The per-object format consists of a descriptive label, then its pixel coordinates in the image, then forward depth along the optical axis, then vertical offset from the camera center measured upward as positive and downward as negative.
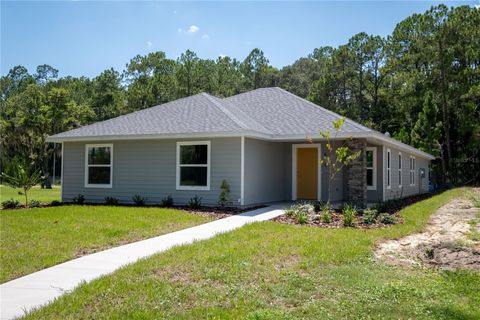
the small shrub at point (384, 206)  12.91 -1.01
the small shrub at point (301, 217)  10.49 -1.08
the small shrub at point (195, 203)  13.54 -1.00
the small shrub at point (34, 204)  14.34 -1.18
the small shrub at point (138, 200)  14.61 -0.99
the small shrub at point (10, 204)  14.06 -1.16
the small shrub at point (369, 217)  10.51 -1.06
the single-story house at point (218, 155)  13.56 +0.61
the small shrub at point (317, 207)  12.46 -0.99
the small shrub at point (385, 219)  10.62 -1.12
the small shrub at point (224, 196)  13.34 -0.74
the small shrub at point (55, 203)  14.90 -1.20
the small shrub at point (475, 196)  14.02 -0.89
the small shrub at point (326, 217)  10.56 -1.08
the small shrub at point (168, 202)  14.16 -1.02
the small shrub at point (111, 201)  14.91 -1.07
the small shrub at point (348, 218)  10.13 -1.05
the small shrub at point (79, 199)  15.57 -1.08
